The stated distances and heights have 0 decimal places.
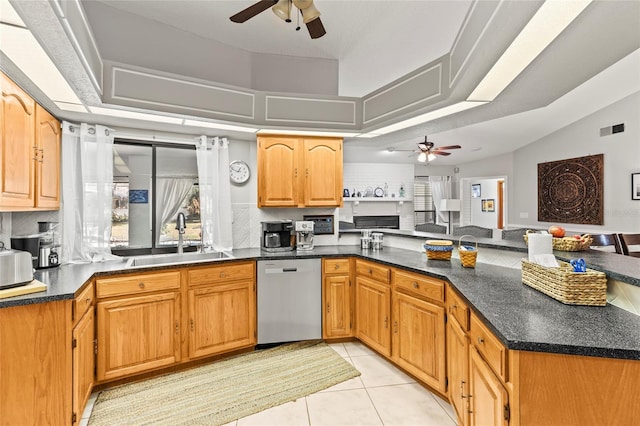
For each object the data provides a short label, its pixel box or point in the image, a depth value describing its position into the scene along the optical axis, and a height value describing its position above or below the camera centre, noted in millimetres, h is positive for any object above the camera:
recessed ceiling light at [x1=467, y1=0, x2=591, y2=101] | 1246 +822
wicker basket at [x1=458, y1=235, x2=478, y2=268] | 2312 -346
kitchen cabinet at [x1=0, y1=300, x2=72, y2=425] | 1597 -823
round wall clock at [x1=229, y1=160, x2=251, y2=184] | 3359 +442
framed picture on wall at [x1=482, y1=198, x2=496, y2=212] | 8000 +180
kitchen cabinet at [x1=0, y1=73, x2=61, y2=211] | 1765 +390
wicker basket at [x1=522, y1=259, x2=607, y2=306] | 1467 -363
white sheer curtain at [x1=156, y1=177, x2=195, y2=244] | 3281 +186
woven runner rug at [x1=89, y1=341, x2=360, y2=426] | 2035 -1330
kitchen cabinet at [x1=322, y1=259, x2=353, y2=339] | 3004 -851
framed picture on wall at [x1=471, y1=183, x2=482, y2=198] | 8047 +547
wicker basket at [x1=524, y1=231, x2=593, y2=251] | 2127 -219
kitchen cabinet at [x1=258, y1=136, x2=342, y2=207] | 3217 +434
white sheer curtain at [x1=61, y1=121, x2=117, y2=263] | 2576 +173
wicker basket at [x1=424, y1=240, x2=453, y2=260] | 2553 -314
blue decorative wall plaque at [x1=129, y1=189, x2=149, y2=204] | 3301 +172
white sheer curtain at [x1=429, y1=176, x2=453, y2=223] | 8234 +610
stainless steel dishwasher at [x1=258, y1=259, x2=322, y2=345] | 2891 -841
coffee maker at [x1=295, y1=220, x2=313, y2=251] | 3274 -247
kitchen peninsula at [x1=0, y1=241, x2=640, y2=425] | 1022 -489
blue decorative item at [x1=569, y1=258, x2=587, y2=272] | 1523 -268
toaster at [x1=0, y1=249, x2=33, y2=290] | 1686 -318
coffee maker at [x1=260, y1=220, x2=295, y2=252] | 3189 -245
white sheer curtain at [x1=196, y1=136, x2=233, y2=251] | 3162 +200
